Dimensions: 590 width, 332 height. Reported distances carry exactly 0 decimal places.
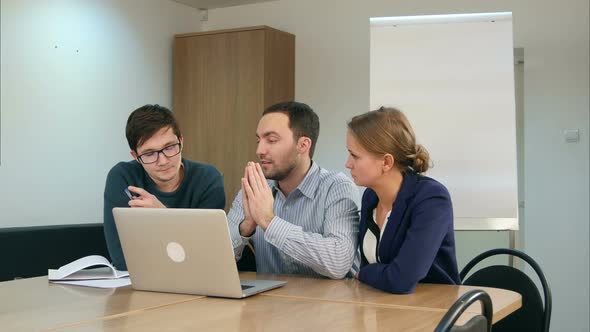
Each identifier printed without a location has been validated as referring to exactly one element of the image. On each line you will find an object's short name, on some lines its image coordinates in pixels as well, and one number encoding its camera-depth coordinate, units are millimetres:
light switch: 5039
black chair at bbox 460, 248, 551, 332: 2252
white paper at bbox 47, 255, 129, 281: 2396
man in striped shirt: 2387
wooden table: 1678
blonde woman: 2221
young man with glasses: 2861
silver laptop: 2018
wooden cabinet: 5598
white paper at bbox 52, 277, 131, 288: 2287
